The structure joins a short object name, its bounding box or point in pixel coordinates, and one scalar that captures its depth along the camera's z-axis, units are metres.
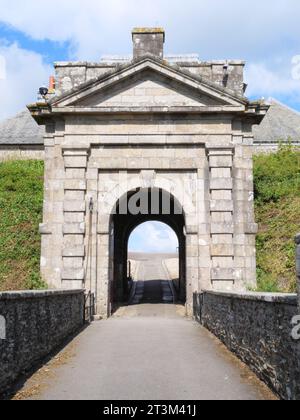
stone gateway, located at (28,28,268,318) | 14.17
